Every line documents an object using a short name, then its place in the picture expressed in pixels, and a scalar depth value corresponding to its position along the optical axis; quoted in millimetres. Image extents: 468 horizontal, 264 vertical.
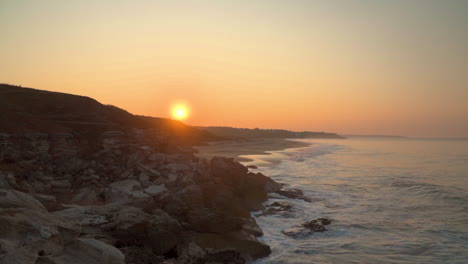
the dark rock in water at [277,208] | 18250
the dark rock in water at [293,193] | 22234
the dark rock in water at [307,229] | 14570
